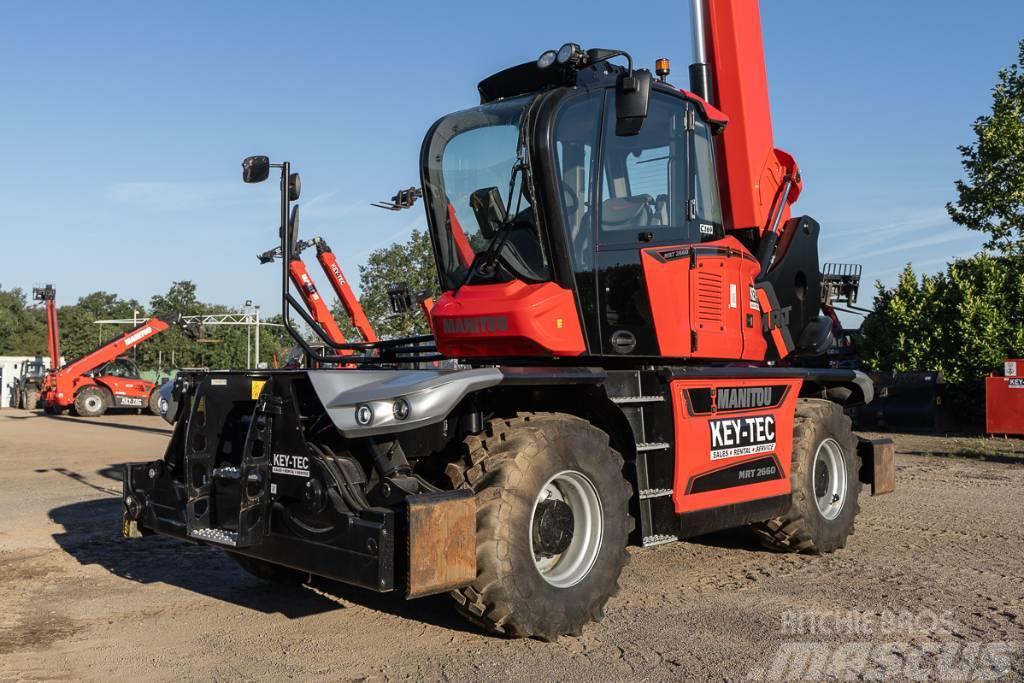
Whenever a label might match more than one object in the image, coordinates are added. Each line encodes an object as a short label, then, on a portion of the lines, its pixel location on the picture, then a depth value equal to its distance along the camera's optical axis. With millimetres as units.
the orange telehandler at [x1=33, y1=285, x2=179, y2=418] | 29641
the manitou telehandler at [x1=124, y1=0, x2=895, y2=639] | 4719
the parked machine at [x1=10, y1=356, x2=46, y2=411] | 36375
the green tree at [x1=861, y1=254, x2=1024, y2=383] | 19656
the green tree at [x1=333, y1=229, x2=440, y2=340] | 22200
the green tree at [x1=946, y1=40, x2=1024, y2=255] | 23281
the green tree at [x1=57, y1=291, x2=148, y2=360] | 73812
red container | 16859
